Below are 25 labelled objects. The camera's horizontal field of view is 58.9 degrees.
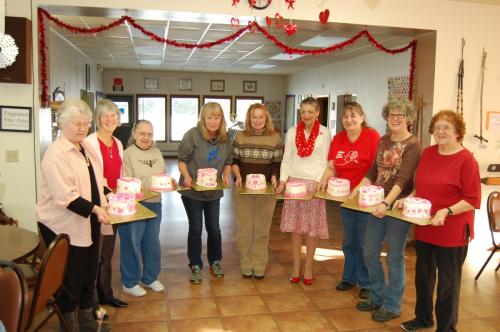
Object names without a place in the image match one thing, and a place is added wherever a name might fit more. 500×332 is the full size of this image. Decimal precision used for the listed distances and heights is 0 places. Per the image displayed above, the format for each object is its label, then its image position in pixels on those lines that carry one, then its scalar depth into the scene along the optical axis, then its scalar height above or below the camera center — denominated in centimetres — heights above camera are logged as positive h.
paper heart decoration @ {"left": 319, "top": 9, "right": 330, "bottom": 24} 398 +108
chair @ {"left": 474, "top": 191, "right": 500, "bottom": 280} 382 -64
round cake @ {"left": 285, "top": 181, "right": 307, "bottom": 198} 326 -41
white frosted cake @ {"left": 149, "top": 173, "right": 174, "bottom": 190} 314 -35
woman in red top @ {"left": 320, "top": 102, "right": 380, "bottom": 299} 318 -20
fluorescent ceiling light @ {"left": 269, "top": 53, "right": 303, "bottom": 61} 911 +165
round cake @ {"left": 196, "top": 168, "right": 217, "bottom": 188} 331 -33
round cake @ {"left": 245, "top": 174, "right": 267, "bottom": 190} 336 -36
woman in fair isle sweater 352 -33
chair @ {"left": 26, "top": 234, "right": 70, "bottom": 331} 197 -65
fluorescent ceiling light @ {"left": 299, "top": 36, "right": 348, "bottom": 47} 696 +154
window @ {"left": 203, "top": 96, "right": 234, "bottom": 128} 1346 +101
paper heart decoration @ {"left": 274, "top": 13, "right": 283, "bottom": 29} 395 +103
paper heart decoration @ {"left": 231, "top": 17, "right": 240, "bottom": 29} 401 +103
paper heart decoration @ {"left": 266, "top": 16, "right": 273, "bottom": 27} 396 +102
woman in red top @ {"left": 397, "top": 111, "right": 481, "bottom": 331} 246 -39
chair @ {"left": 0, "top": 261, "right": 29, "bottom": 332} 172 -66
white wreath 346 +63
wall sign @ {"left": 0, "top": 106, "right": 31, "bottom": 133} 368 +10
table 224 -61
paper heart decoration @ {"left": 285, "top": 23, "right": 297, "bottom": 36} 391 +95
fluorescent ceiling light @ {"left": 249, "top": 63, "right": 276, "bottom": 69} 1086 +173
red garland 373 +95
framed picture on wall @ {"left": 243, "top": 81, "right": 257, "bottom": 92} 1353 +148
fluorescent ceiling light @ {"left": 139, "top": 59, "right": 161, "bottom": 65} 1071 +174
